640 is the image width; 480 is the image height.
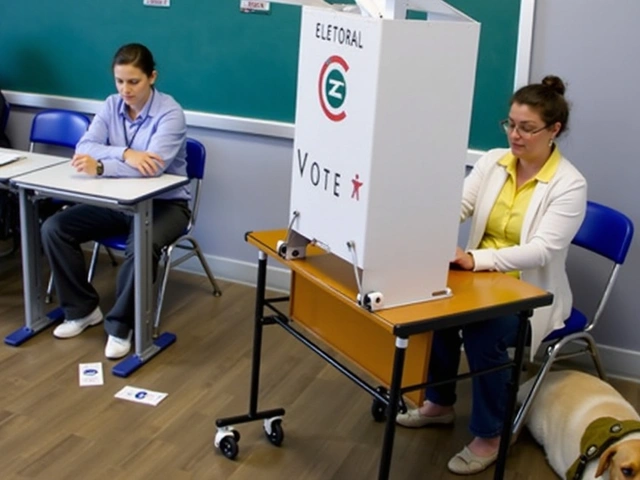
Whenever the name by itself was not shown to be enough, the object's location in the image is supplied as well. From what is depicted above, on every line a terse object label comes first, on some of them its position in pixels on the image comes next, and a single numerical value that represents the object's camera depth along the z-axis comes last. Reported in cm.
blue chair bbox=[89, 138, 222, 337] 325
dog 224
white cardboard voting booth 176
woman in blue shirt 314
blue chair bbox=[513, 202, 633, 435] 265
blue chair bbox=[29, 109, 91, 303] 384
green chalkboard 326
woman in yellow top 234
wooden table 192
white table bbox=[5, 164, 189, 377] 293
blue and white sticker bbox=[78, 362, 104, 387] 296
